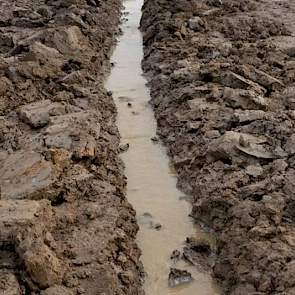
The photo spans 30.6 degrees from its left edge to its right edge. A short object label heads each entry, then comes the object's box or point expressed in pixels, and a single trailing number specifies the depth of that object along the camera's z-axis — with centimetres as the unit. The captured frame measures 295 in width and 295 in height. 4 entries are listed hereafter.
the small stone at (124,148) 851
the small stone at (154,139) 888
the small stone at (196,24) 1277
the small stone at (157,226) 656
